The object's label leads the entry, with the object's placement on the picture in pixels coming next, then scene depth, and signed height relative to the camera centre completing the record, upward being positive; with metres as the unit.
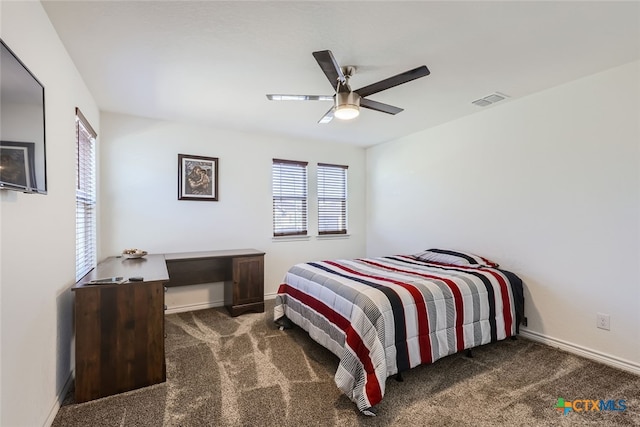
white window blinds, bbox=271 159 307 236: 4.68 +0.21
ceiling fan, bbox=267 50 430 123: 2.11 +0.93
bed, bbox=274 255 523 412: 2.04 -0.82
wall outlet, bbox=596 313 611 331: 2.59 -0.93
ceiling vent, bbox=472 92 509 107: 3.10 +1.15
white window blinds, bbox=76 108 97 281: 2.62 +0.13
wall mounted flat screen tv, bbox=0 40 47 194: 1.26 +0.38
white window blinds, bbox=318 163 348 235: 5.08 +0.20
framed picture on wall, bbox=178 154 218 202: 3.99 +0.44
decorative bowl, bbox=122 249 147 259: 3.46 -0.47
